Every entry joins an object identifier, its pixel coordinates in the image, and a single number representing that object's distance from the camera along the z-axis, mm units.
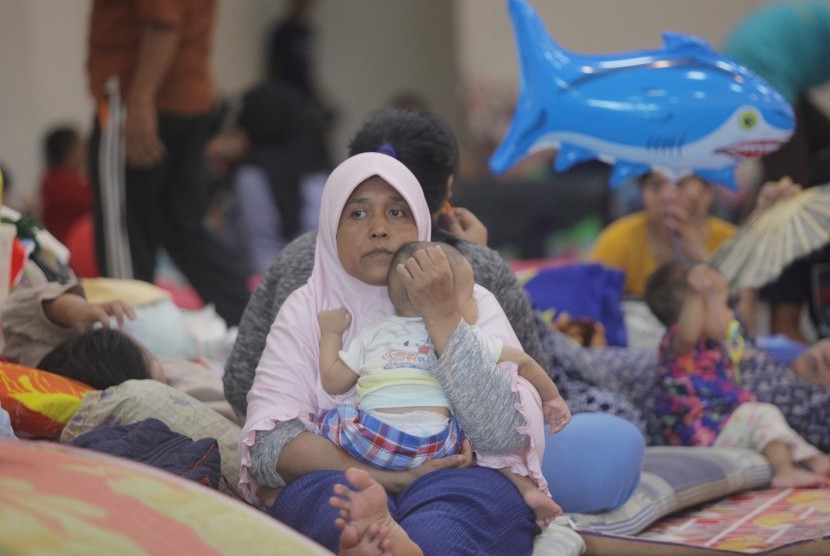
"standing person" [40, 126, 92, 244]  13164
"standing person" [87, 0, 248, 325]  8234
